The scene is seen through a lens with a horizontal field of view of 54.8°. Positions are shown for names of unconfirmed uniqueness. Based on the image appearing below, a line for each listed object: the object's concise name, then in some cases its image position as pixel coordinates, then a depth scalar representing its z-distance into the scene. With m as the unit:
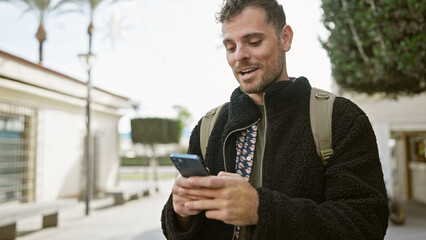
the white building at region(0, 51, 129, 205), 12.43
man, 1.32
